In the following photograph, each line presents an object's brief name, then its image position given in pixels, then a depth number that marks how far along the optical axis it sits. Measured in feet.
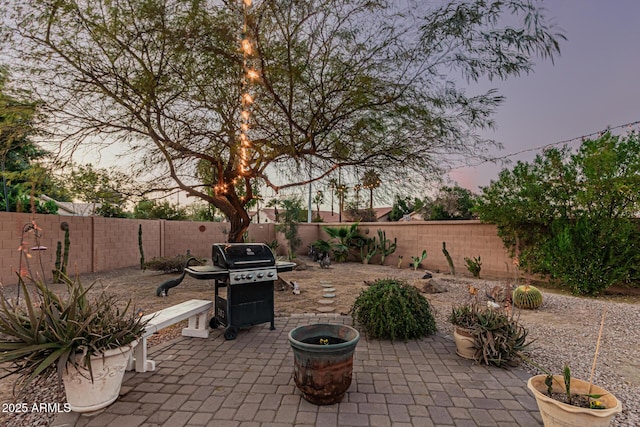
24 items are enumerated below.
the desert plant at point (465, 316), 12.32
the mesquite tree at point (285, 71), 14.30
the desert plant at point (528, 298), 19.86
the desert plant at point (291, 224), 51.70
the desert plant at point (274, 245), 48.27
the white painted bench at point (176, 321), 10.80
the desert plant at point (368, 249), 44.66
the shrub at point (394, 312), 13.88
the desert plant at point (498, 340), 11.47
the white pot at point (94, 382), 8.14
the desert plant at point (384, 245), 42.80
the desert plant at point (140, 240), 34.64
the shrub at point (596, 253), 23.21
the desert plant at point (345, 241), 46.50
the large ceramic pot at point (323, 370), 8.57
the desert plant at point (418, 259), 38.67
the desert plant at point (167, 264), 32.99
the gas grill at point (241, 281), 14.08
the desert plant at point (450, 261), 35.29
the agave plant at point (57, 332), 7.55
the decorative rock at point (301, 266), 38.89
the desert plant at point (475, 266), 32.55
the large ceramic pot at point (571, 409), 6.63
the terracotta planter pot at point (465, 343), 11.93
